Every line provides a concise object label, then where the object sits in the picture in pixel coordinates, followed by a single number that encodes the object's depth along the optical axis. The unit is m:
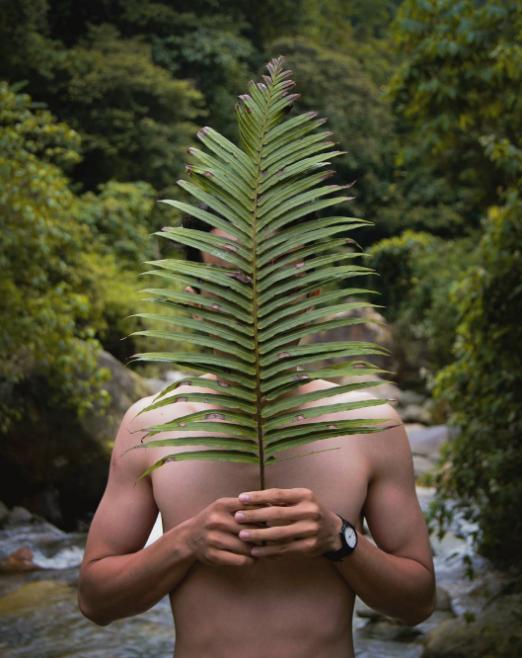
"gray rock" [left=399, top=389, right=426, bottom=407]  19.19
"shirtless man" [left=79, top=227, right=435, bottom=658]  1.76
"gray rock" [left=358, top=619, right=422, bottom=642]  6.18
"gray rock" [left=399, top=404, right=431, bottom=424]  17.72
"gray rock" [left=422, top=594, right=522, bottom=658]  4.65
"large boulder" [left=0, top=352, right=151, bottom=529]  9.43
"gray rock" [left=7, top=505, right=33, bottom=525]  9.23
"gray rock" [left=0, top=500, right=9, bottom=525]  9.15
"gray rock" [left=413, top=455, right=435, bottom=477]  12.79
